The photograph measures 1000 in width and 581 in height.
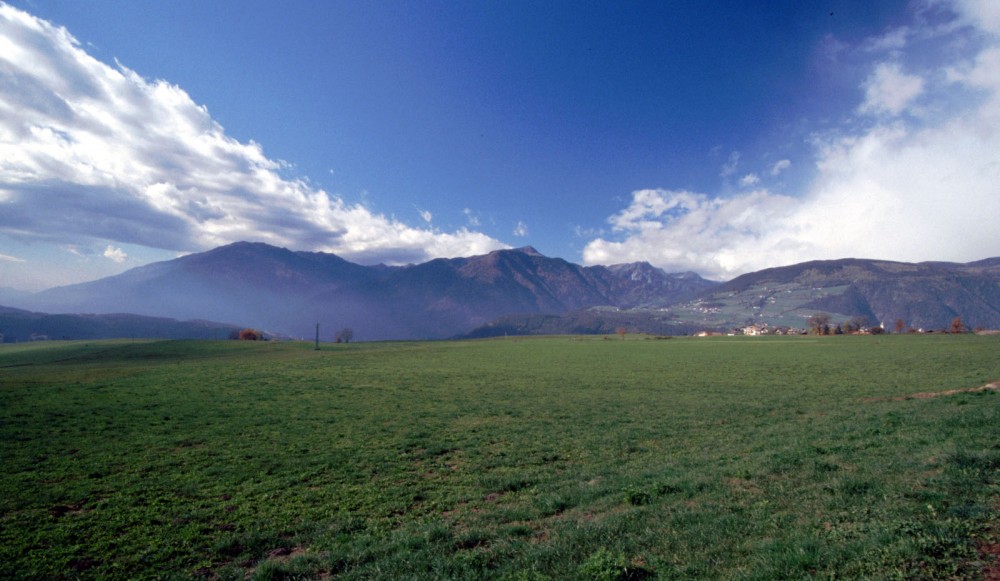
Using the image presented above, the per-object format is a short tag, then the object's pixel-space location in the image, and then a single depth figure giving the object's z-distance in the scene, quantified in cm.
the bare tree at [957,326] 13896
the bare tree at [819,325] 16485
